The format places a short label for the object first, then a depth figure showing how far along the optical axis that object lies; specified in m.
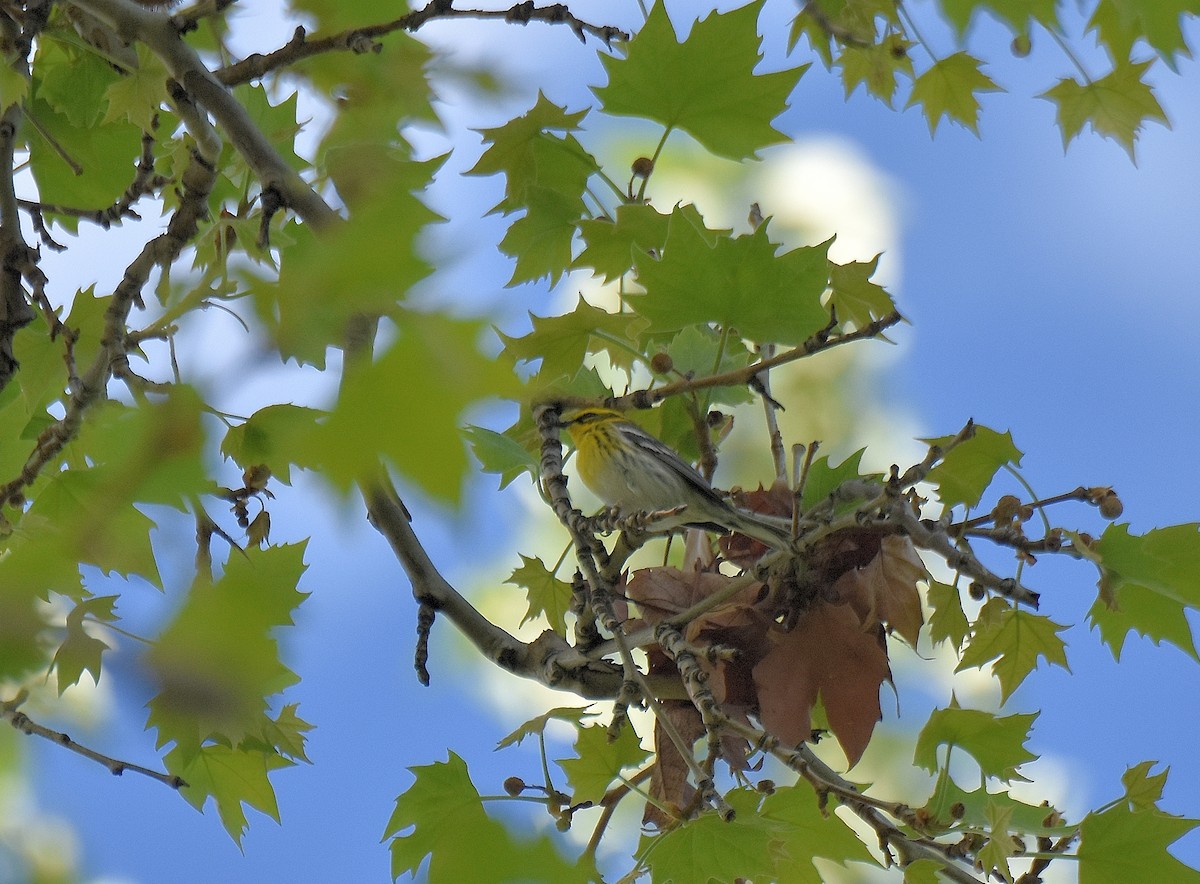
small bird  8.57
